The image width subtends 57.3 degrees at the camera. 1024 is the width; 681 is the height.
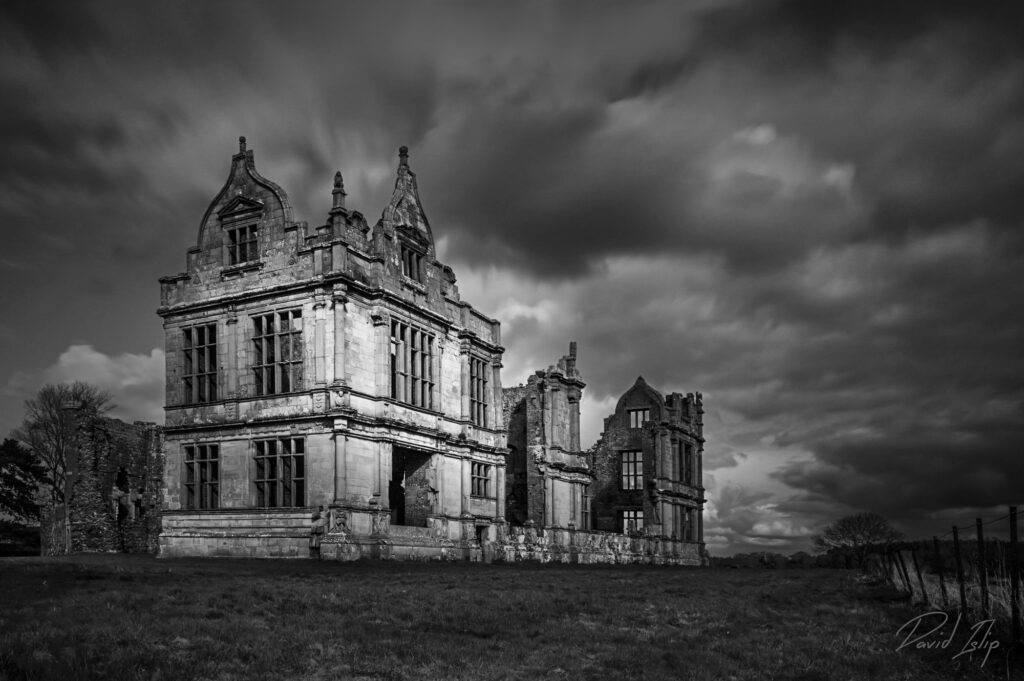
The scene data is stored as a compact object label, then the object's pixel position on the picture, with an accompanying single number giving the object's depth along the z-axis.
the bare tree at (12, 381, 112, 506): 56.19
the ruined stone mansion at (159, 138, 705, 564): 34.09
